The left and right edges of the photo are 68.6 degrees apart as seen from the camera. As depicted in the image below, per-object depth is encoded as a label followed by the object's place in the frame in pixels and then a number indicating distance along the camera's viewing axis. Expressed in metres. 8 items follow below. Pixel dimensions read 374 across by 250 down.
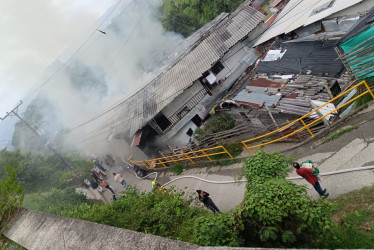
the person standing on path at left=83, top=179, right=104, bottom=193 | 21.75
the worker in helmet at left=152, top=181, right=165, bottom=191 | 12.74
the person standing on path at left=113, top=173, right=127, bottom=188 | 19.18
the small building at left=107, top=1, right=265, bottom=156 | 20.70
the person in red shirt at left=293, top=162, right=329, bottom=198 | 6.67
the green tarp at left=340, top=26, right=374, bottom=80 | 8.59
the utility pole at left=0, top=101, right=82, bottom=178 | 22.89
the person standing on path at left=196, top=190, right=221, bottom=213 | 8.69
